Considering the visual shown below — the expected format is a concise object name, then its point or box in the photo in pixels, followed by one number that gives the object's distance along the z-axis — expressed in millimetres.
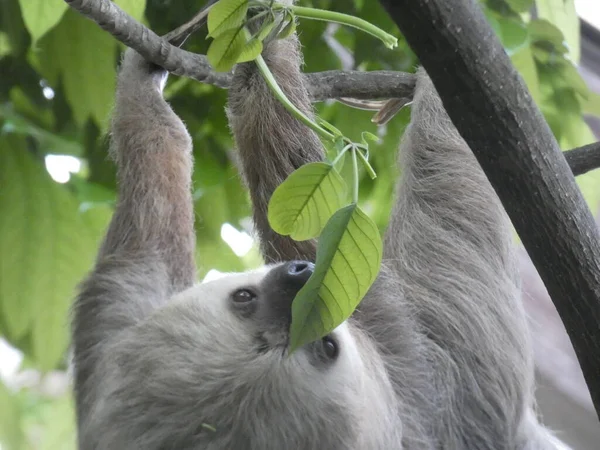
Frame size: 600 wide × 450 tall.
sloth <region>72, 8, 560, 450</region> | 4055
